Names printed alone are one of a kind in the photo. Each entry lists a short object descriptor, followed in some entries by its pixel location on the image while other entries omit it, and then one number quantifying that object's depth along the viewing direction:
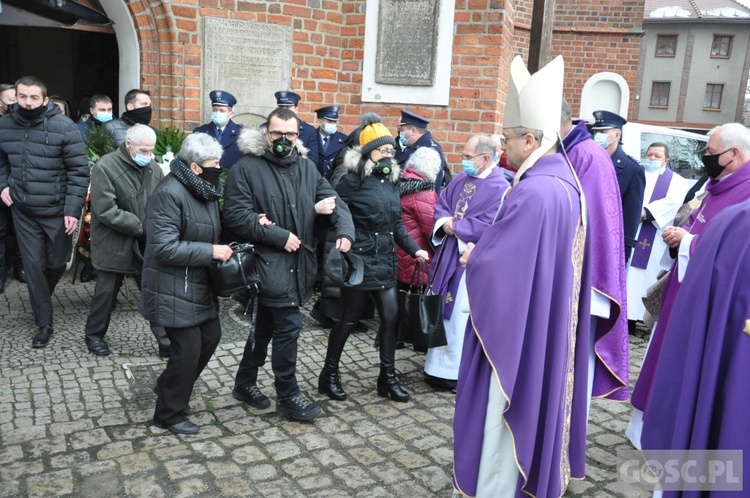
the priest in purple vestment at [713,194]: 3.67
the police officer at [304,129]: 7.14
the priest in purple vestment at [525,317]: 2.85
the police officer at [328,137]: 7.29
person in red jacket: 5.28
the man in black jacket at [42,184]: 5.30
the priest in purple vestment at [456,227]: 4.66
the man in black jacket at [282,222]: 4.03
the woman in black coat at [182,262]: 3.78
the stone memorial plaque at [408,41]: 7.84
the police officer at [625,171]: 6.18
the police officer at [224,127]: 6.88
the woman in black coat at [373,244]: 4.53
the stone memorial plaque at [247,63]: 7.54
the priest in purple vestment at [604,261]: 3.50
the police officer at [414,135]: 6.34
